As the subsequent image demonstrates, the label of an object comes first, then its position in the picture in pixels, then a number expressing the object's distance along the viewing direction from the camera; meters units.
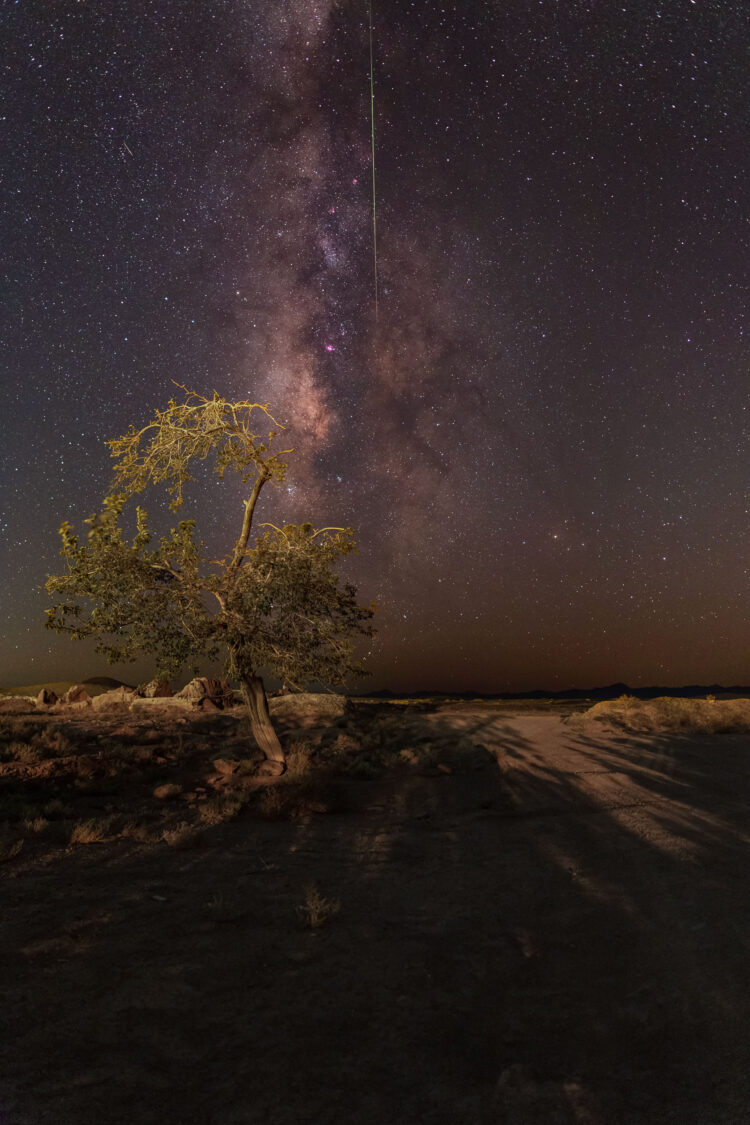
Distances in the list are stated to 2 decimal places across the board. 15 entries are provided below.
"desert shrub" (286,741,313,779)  13.63
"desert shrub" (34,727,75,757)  16.94
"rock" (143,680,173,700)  29.87
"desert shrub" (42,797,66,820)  10.68
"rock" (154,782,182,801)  12.24
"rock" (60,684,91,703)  31.44
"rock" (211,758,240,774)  14.38
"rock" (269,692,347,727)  26.97
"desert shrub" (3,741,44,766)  15.26
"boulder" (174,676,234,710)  29.00
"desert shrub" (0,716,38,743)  18.69
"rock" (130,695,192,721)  27.81
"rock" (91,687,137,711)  29.37
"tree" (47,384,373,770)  12.59
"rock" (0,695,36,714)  27.75
